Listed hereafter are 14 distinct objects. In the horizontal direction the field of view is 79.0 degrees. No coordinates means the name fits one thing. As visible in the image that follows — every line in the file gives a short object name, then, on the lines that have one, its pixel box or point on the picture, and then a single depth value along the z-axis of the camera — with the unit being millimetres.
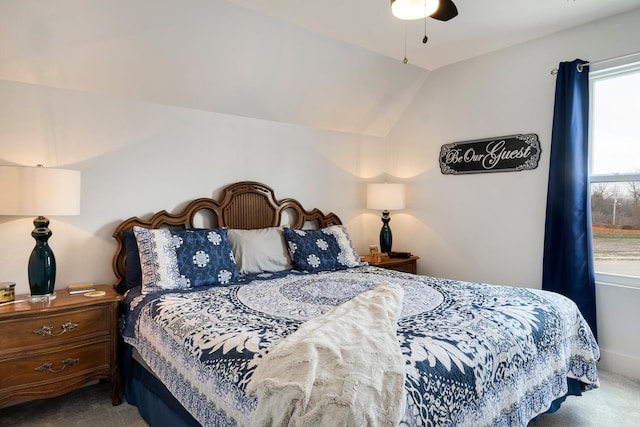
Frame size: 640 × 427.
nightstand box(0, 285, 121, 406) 2053
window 2916
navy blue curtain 2934
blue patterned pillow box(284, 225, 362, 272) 3127
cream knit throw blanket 1067
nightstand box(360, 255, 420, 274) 3711
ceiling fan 1794
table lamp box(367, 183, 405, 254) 4031
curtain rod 2771
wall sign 3330
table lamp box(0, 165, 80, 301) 2129
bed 1175
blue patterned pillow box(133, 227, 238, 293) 2447
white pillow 2949
